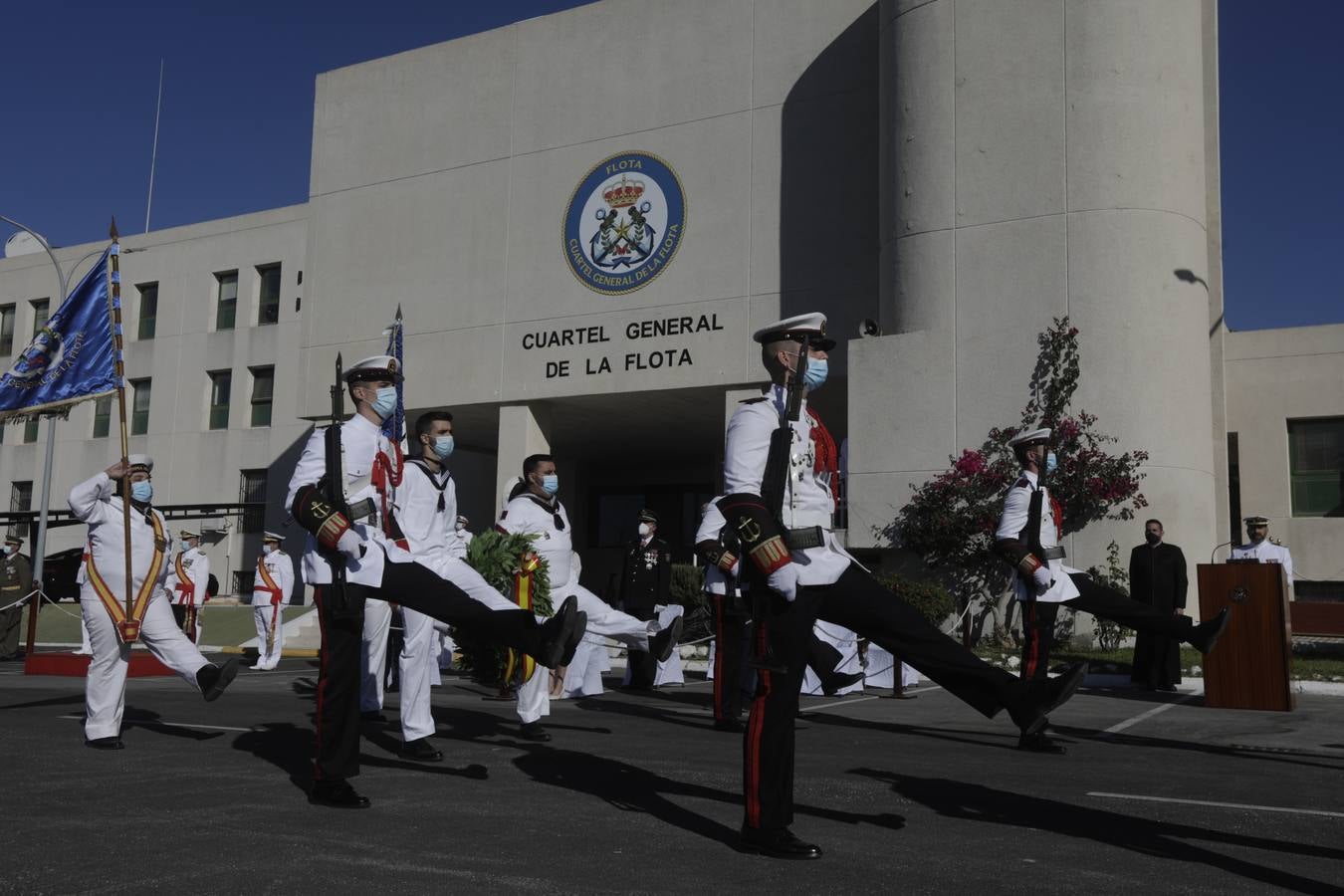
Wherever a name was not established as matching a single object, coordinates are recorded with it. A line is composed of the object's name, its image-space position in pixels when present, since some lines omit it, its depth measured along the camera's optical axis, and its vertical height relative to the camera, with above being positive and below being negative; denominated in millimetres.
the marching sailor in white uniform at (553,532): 10352 +440
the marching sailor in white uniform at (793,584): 4973 +26
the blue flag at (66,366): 9555 +1569
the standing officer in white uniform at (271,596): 18531 -275
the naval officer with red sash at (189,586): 21875 -170
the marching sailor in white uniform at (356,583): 6020 -12
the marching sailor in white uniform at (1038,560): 9008 +258
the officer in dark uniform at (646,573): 16281 +179
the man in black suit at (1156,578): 14109 +240
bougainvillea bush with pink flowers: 18469 +1582
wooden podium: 11266 -347
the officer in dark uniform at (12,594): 19422 -338
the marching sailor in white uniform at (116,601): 8062 -176
